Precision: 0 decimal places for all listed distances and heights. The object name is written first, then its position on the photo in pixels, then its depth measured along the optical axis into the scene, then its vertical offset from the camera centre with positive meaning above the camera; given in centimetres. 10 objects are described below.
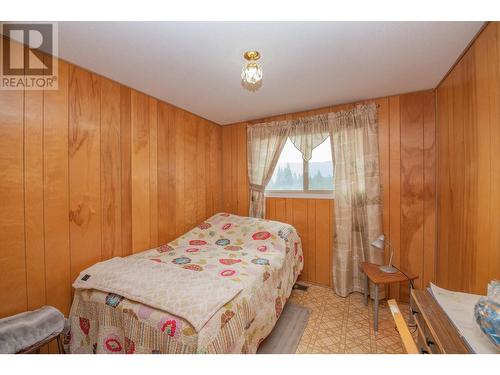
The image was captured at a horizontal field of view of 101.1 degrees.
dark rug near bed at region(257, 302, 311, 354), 158 -124
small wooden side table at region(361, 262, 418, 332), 178 -81
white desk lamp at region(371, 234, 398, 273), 199 -56
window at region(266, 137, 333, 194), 256 +21
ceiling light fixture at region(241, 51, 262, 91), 129 +73
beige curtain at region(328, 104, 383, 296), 224 -7
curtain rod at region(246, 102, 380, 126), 289 +96
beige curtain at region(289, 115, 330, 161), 250 +69
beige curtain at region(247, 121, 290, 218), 276 +48
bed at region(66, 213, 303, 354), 104 -67
